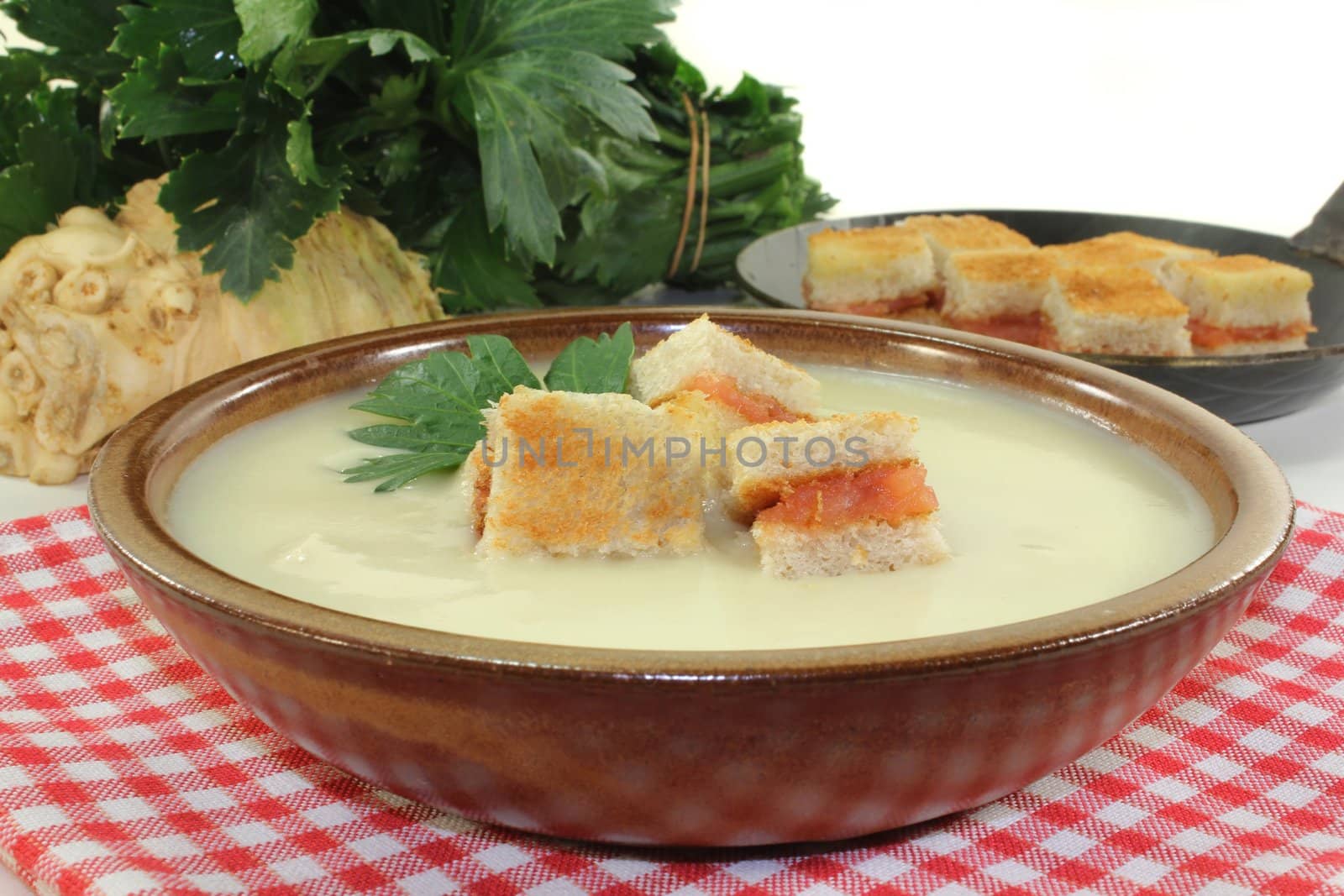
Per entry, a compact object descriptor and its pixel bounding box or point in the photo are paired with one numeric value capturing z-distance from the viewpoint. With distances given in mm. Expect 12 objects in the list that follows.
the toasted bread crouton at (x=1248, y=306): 685
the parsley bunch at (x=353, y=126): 621
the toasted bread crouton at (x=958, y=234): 757
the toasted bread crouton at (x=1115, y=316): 660
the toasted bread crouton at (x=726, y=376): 498
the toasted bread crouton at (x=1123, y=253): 732
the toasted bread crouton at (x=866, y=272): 735
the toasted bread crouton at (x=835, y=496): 456
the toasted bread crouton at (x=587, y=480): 460
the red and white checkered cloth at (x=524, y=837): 430
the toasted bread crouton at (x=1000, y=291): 706
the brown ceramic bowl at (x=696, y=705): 402
